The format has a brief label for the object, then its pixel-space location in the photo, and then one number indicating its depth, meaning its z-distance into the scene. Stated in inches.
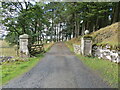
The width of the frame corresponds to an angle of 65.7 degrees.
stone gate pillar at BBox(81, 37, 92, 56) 261.6
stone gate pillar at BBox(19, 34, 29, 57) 257.9
